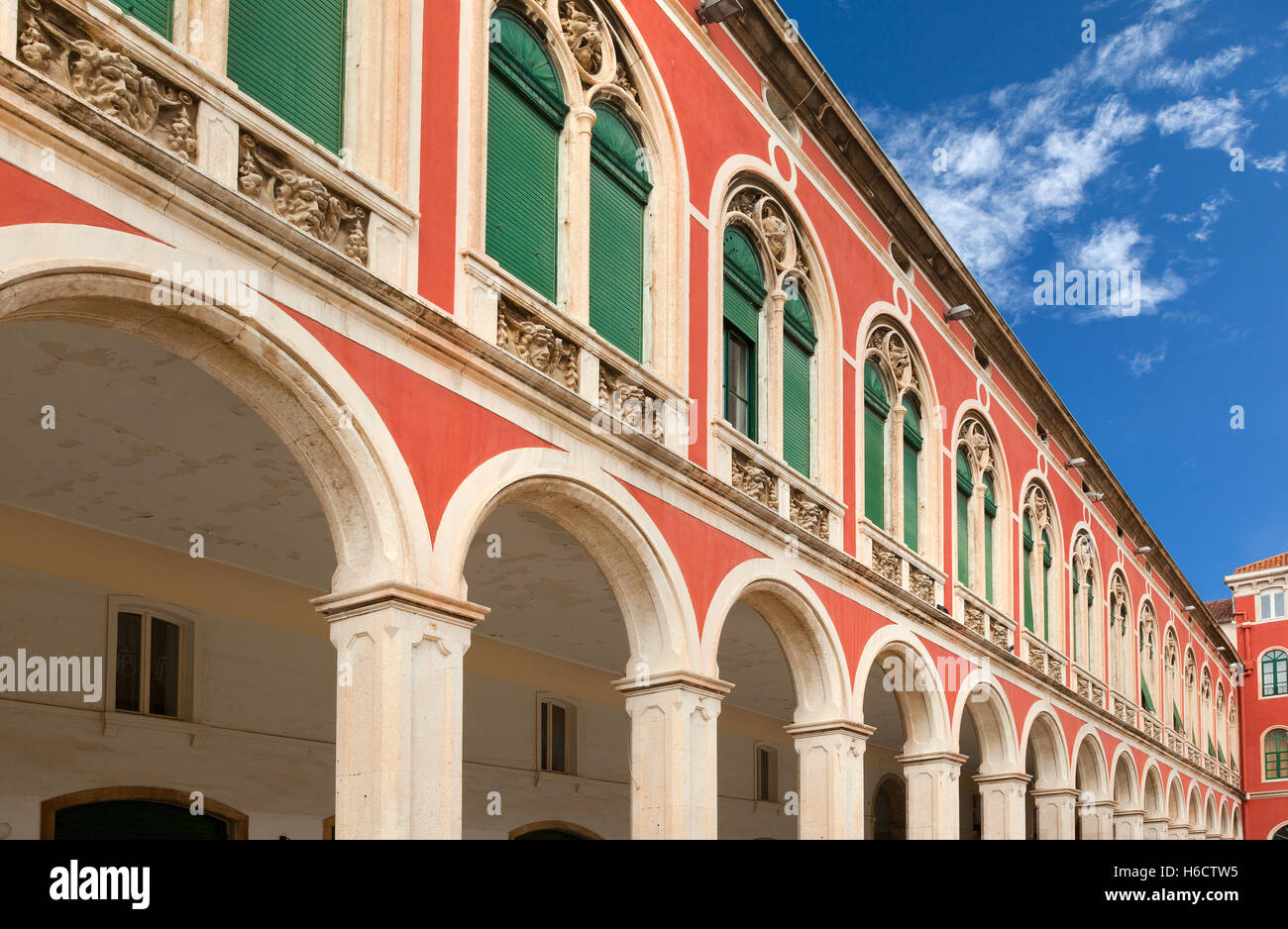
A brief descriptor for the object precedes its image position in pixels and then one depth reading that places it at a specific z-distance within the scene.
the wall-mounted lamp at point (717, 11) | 13.91
